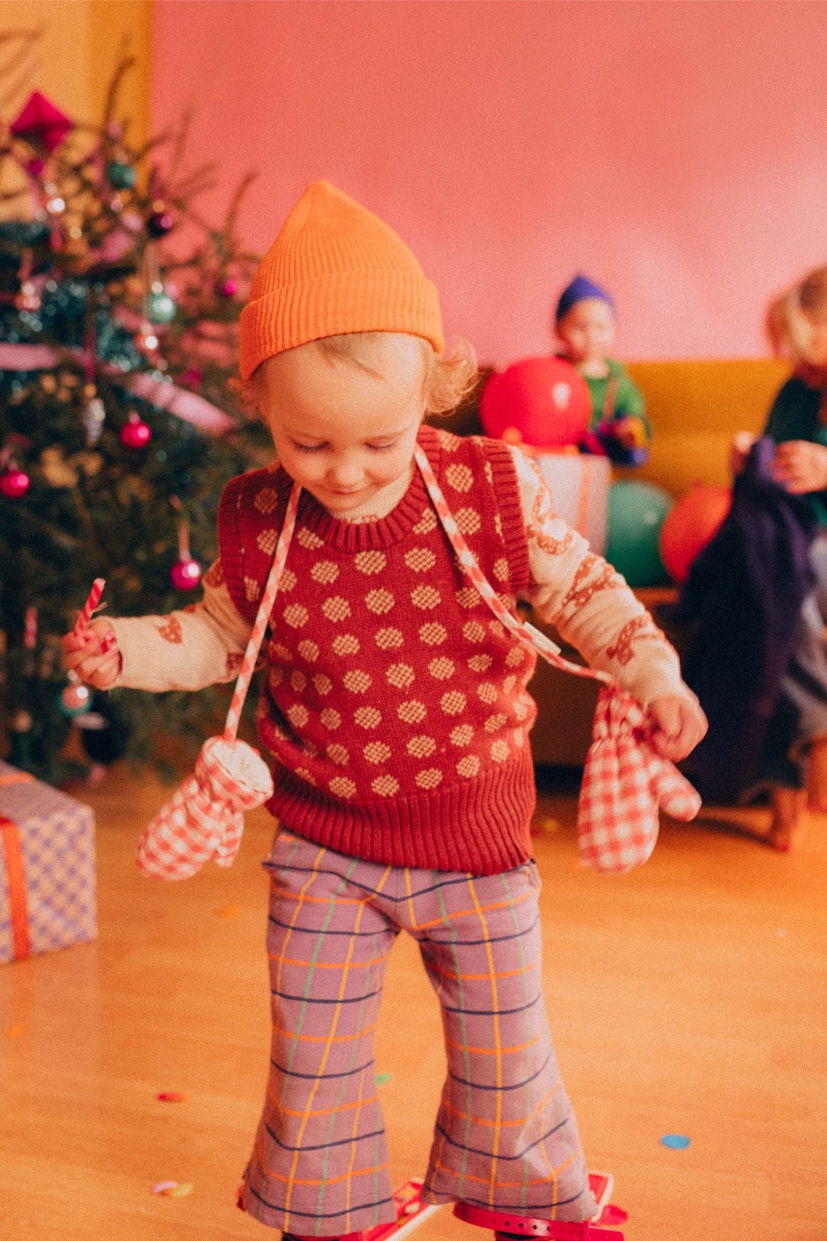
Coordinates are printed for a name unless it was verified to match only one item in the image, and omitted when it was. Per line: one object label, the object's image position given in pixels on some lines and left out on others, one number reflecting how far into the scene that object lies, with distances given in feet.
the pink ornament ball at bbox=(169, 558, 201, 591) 5.60
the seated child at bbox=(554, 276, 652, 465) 7.79
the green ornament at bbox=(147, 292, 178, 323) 6.08
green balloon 7.30
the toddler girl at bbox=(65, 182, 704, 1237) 2.73
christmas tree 5.98
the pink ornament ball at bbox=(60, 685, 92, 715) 4.94
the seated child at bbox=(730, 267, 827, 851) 6.12
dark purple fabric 6.02
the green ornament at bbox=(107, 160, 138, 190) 6.13
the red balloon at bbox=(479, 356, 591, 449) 7.29
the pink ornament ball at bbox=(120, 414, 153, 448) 5.74
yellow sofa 8.08
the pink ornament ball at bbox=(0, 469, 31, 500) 5.67
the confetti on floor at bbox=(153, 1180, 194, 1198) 3.43
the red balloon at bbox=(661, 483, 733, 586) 6.71
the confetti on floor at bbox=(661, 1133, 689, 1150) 3.64
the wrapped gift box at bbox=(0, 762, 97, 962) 4.84
